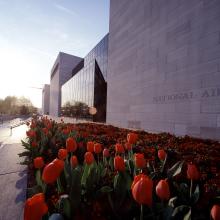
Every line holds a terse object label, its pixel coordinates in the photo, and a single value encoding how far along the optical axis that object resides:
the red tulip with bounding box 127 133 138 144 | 2.82
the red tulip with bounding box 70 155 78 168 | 2.27
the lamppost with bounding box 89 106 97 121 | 26.88
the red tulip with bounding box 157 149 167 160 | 2.38
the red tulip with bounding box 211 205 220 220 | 1.14
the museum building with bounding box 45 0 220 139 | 7.19
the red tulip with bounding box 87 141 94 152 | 2.59
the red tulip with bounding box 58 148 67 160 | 2.28
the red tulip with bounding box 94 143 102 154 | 2.58
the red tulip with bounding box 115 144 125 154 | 2.56
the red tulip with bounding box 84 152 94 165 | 2.09
